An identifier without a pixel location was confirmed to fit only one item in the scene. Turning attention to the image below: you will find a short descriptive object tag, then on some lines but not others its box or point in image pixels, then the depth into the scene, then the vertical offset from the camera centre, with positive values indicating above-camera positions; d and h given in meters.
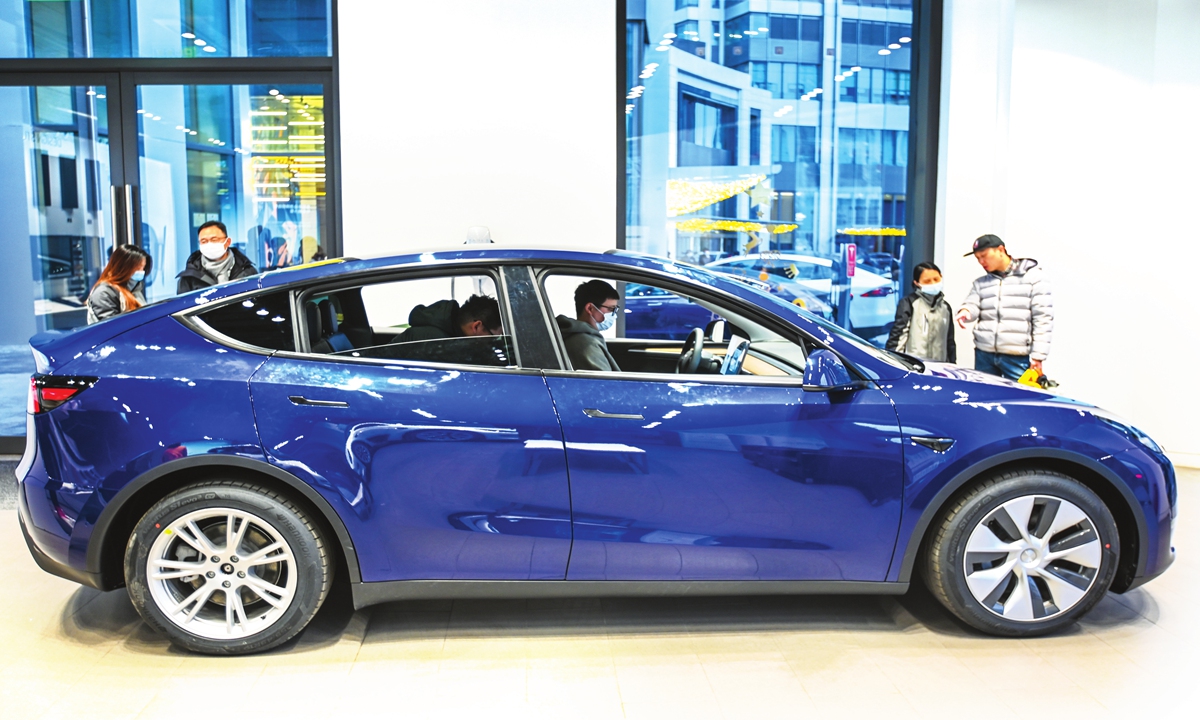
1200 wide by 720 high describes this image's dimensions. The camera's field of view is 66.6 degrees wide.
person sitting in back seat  3.12 -0.24
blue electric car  2.96 -0.70
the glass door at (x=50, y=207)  6.20 +0.29
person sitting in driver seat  3.14 -0.27
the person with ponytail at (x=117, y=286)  4.85 -0.20
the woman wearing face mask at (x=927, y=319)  5.81 -0.44
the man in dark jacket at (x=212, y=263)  5.25 -0.08
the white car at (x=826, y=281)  6.76 -0.23
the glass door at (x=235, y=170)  6.19 +0.54
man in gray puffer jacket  5.46 -0.36
